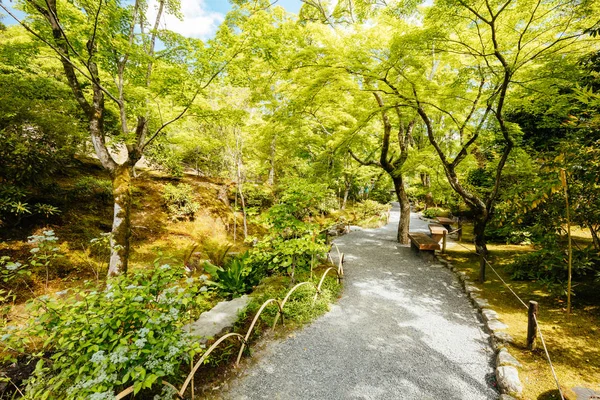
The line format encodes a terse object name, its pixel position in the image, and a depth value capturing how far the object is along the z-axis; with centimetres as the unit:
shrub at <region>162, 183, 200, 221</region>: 898
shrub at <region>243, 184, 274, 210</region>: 1139
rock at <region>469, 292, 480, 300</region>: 489
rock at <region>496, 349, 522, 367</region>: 304
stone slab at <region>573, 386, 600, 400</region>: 238
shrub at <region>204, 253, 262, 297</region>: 507
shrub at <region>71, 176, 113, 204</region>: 693
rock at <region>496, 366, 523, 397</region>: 270
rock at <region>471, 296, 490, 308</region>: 455
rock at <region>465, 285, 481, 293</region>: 519
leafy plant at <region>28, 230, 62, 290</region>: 215
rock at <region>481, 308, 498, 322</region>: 411
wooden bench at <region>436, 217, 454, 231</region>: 1127
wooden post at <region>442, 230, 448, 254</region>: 793
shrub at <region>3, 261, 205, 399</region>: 174
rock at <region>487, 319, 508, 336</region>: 380
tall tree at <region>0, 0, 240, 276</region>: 422
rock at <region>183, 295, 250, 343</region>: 350
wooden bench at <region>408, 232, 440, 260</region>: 726
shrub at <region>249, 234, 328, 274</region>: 444
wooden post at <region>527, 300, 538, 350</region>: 316
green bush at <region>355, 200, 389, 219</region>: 1455
